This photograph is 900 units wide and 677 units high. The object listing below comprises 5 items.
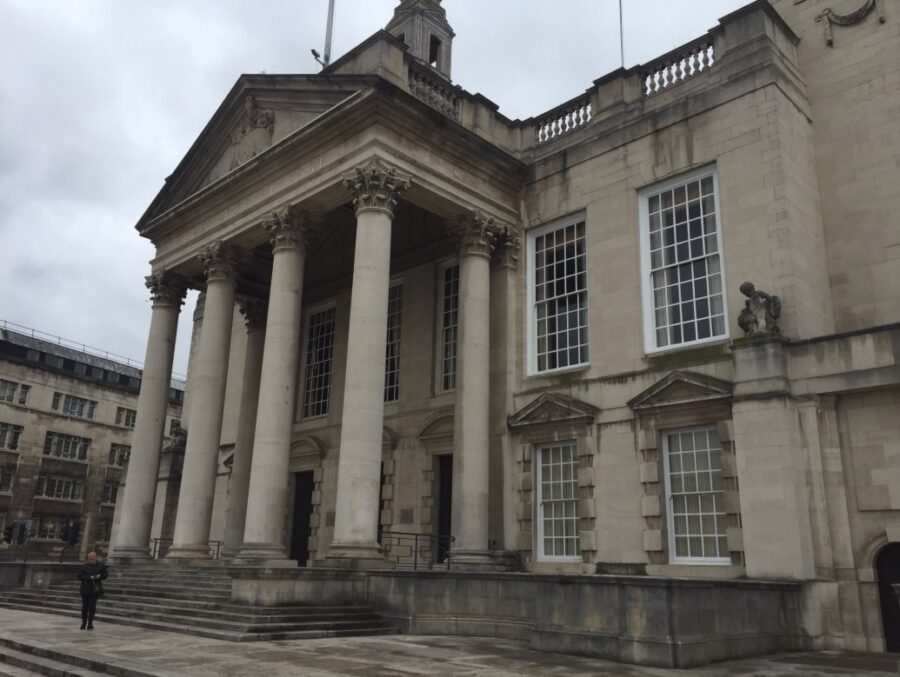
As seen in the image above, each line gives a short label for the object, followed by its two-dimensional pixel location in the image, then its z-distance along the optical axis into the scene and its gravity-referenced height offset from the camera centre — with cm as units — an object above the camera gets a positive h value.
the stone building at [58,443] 4862 +722
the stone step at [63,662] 956 -137
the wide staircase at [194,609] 1365 -98
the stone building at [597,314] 1434 +574
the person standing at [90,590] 1436 -60
